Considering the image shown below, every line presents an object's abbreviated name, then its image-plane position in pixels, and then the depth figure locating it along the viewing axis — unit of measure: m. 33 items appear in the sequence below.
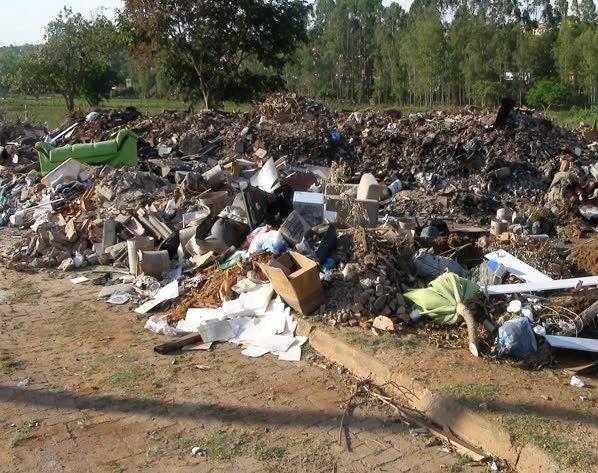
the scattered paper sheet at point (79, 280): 7.03
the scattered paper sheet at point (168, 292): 6.12
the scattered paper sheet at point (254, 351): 4.90
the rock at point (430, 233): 7.16
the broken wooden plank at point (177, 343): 5.02
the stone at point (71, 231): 8.09
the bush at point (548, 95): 34.69
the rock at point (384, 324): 4.93
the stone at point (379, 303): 5.19
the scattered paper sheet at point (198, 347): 5.08
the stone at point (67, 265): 7.52
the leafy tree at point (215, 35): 22.33
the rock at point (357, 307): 5.18
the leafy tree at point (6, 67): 39.44
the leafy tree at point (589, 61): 32.84
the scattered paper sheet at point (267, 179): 8.06
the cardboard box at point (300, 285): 5.17
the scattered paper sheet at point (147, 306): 6.00
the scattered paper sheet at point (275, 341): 4.99
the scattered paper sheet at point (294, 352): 4.84
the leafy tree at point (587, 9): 44.31
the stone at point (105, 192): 8.96
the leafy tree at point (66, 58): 34.03
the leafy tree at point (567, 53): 35.12
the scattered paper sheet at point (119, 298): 6.30
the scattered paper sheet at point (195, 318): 5.45
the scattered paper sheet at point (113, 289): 6.52
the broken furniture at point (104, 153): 10.75
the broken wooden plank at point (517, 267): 5.46
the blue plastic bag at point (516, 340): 4.46
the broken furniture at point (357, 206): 7.08
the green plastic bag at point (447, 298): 4.93
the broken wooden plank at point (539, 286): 5.15
